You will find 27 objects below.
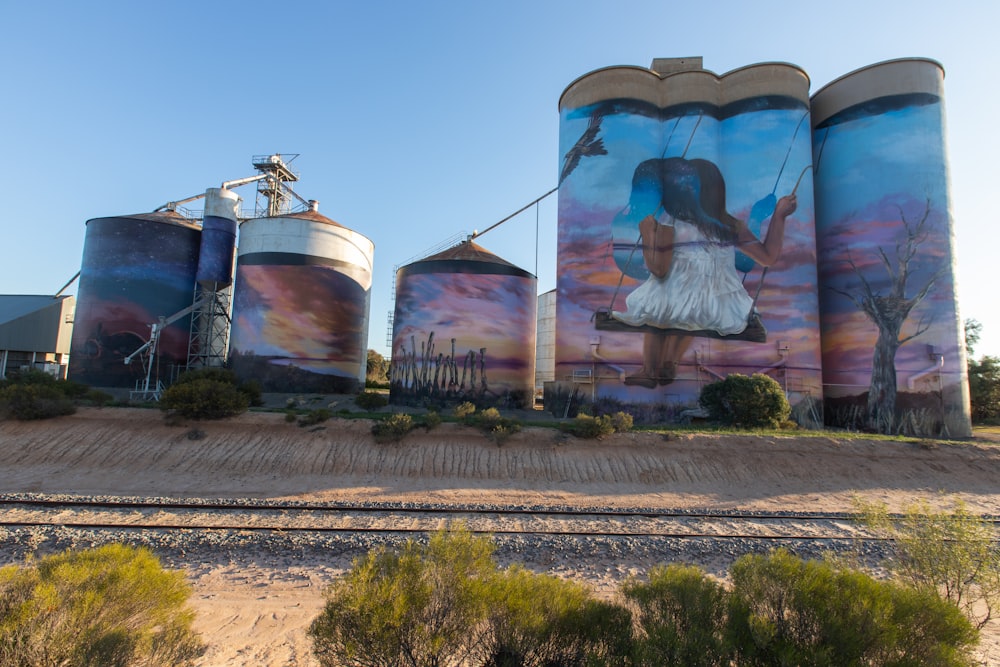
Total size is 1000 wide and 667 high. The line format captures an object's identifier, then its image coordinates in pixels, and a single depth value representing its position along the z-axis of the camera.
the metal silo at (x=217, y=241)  38.97
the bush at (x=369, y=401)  30.52
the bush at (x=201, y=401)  21.28
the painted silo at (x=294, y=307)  35.44
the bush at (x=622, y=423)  21.62
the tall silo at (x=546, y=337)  54.06
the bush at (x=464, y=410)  22.62
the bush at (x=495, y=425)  20.77
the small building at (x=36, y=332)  44.06
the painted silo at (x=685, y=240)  30.75
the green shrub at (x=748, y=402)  23.52
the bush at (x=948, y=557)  5.92
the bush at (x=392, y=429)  20.45
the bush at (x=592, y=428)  20.98
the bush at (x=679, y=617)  4.47
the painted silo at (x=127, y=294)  36.03
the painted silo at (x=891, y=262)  29.66
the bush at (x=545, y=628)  5.00
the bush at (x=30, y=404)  20.72
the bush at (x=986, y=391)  38.41
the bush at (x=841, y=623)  4.48
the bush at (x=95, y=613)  4.38
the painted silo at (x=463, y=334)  33.59
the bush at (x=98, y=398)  22.82
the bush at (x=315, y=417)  21.53
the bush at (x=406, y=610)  4.62
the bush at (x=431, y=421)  21.19
